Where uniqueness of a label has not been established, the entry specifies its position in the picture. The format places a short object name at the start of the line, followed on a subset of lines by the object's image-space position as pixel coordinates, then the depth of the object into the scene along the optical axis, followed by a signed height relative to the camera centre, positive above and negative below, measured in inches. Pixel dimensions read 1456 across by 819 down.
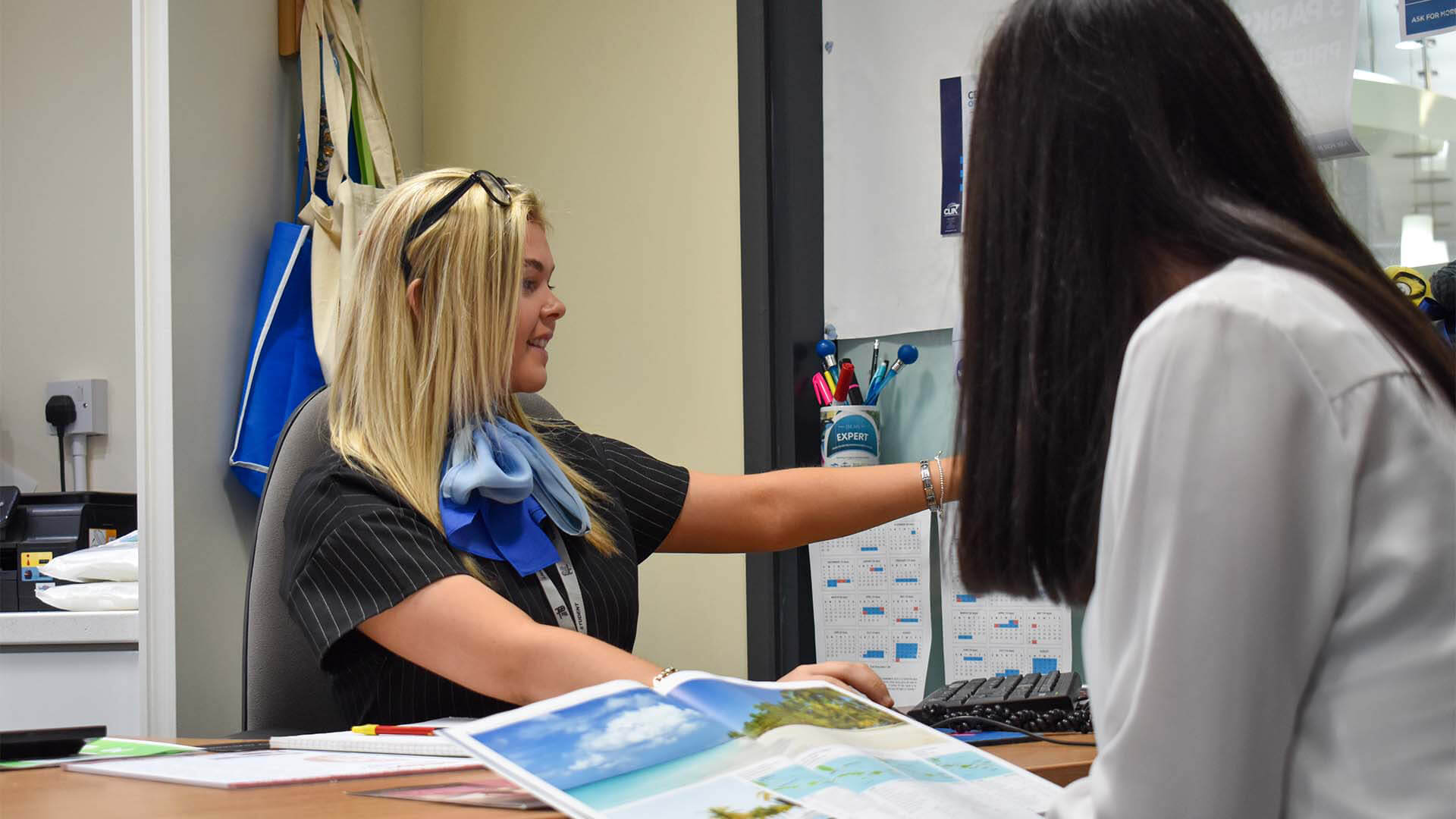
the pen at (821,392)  77.2 +0.9
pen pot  73.7 -2.2
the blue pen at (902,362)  75.8 +2.8
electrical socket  92.4 +1.2
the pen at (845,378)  76.4 +1.8
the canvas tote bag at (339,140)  76.5 +19.3
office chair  47.1 -10.4
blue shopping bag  72.8 +3.7
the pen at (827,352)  78.3 +3.6
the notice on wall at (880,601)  76.1 -13.5
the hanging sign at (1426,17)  60.5 +20.2
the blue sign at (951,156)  77.0 +16.7
